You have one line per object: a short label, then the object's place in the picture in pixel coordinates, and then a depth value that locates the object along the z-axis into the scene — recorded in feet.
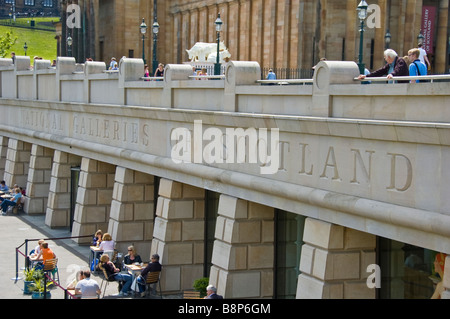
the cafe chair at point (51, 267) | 78.55
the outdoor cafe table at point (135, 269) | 76.43
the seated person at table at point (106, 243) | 83.97
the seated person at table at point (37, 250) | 80.46
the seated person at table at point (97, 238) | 86.51
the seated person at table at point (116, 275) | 75.20
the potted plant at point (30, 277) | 75.20
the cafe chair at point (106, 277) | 74.89
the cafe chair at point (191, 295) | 67.87
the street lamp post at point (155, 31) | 125.27
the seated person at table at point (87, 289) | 67.62
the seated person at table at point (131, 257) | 78.74
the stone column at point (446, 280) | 44.01
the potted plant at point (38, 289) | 73.82
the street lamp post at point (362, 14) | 80.67
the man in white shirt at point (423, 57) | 58.96
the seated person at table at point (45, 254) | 78.79
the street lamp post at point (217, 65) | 101.43
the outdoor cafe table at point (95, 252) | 83.97
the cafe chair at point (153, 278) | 73.97
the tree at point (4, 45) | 320.91
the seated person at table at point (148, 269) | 73.72
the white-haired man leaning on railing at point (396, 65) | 52.11
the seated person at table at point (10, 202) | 120.16
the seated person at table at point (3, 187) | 126.72
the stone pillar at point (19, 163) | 129.80
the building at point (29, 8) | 565.94
